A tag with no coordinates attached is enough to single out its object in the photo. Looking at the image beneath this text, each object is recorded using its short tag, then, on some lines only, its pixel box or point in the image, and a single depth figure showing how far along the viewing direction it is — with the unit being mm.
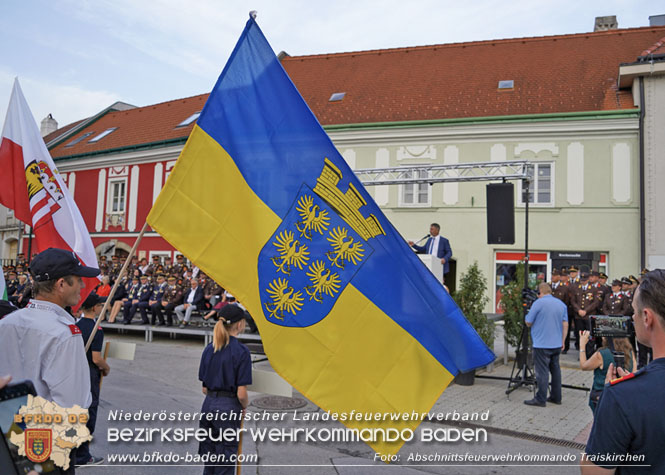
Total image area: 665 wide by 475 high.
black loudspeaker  11602
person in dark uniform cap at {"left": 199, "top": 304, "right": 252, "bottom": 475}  4320
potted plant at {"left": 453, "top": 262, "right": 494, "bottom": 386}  10664
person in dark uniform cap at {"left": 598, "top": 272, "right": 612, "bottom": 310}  14227
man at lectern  12344
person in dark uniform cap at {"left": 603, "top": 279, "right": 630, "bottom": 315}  13156
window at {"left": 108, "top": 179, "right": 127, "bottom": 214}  30312
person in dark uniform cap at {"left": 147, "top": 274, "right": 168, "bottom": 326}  16609
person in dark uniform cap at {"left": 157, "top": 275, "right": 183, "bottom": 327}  16312
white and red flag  5555
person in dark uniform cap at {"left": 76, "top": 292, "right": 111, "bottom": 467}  5102
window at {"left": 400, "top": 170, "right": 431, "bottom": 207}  23120
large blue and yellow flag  3416
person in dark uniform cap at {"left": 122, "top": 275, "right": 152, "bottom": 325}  17078
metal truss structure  12555
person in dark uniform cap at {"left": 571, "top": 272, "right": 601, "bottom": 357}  14164
